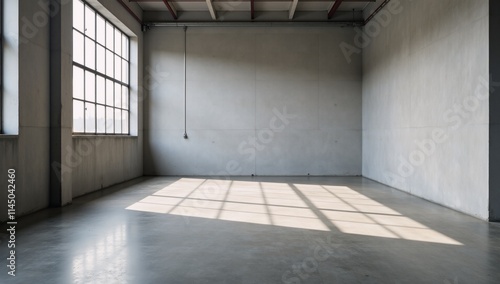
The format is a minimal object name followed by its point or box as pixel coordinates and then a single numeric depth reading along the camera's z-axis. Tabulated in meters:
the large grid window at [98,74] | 10.64
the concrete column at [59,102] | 8.78
